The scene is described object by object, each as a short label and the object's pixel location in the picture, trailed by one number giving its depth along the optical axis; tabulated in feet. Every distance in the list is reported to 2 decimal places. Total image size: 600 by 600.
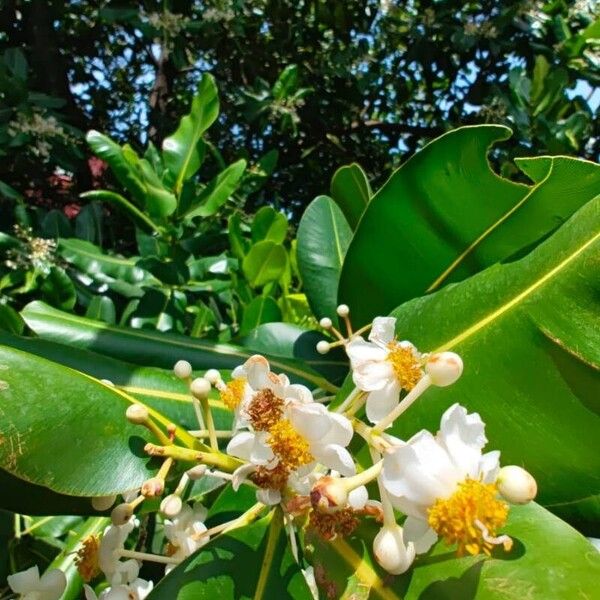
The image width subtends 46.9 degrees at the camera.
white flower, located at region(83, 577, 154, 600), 0.64
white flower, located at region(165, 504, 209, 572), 0.66
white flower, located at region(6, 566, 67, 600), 0.69
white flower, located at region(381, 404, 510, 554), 0.51
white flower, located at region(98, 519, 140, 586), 0.66
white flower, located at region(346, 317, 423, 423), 0.64
